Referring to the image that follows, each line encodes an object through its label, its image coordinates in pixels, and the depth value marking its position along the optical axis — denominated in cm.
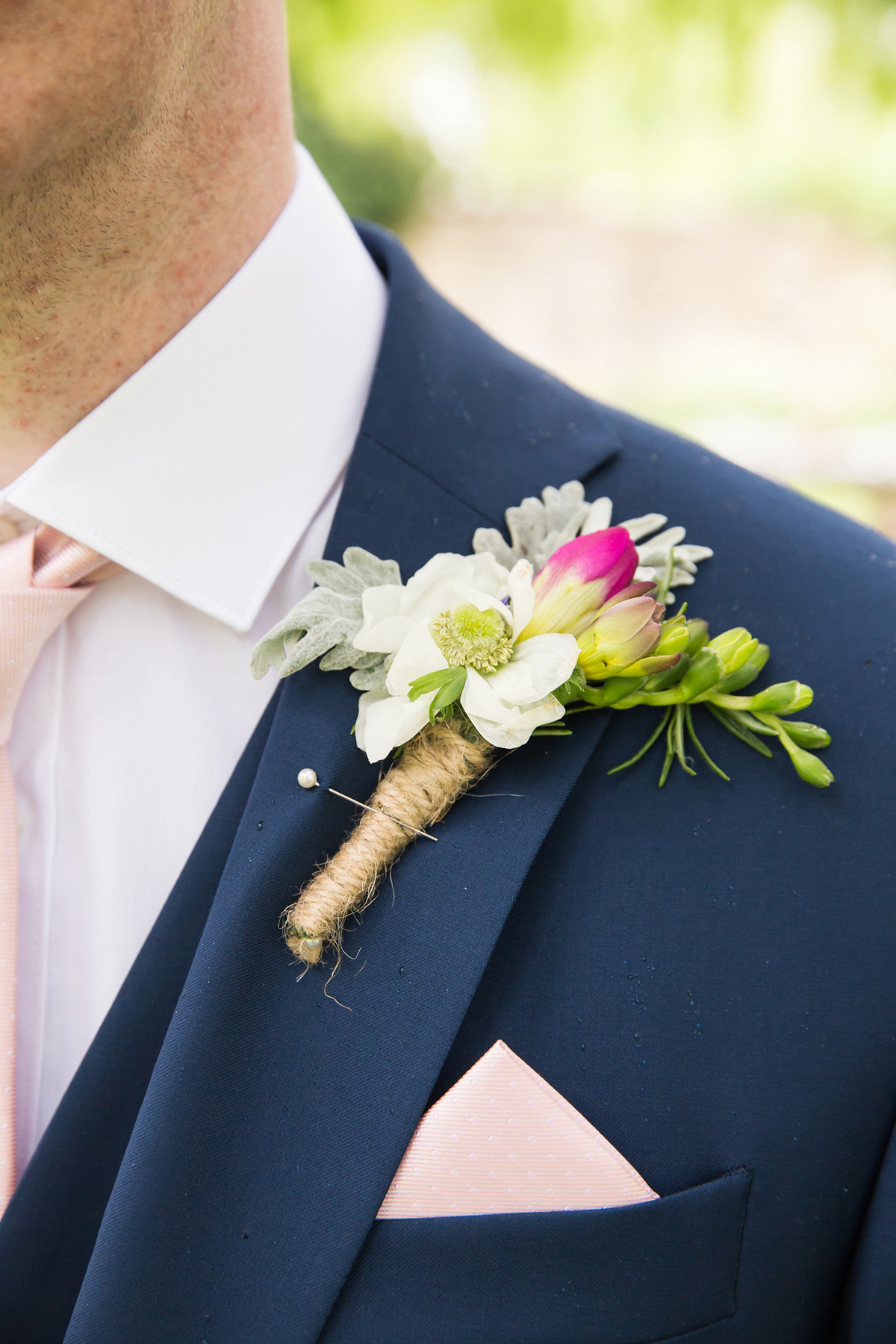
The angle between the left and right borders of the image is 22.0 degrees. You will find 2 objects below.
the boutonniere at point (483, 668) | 52
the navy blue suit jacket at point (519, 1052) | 51
